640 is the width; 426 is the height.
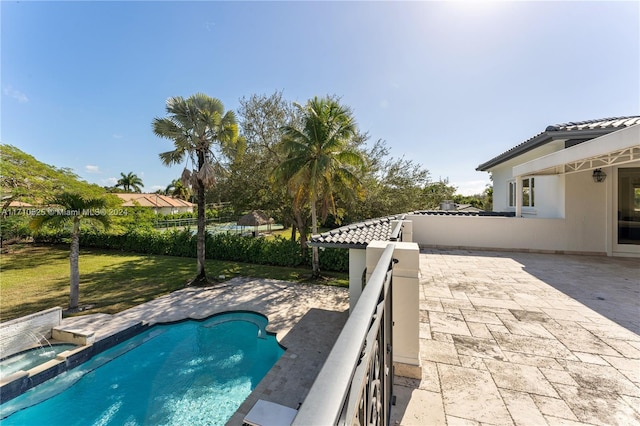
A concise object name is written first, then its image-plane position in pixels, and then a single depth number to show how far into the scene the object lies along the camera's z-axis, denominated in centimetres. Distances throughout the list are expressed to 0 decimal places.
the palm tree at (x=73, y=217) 962
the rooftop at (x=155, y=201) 4007
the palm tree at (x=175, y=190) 6055
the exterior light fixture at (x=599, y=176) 859
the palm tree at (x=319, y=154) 1180
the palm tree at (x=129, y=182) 6195
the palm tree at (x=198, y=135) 1174
